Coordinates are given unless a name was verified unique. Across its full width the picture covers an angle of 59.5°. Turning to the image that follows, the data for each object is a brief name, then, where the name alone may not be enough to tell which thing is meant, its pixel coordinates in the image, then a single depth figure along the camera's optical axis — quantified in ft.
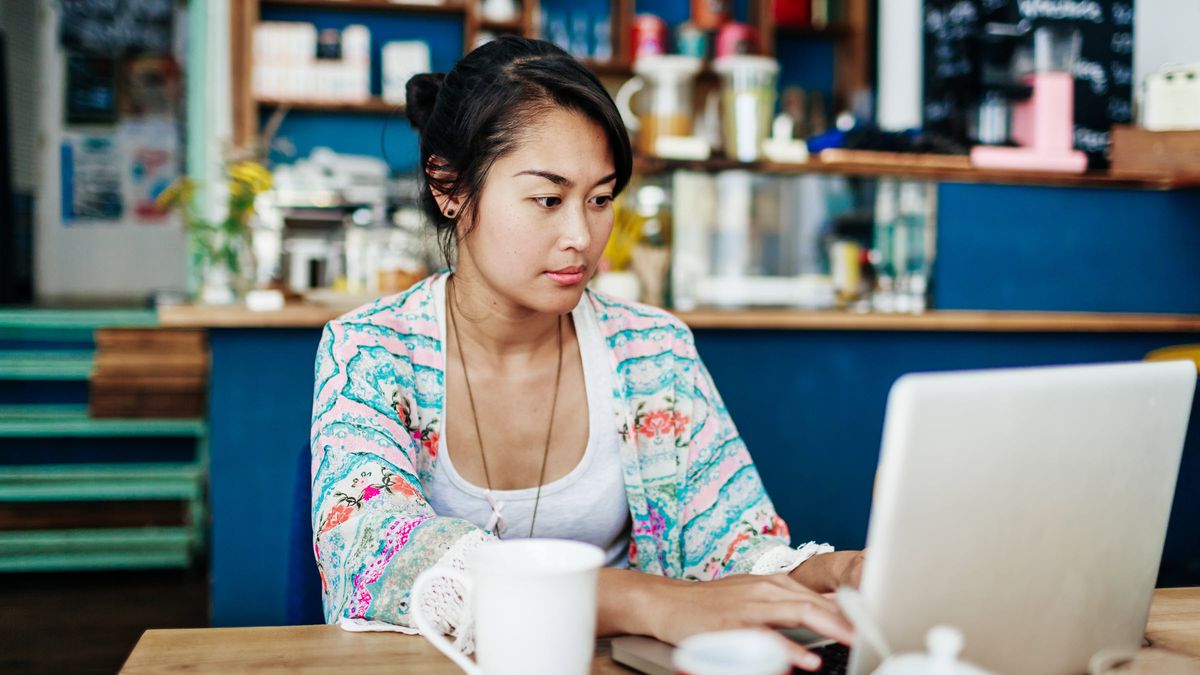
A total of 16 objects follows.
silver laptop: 2.07
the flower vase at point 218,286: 9.33
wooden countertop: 7.94
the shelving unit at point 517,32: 14.53
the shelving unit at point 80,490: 11.57
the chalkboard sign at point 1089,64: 10.95
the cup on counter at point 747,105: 9.77
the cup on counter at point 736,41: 14.23
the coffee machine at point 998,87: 10.38
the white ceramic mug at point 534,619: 2.16
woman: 4.29
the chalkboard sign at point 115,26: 16.97
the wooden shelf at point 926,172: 9.08
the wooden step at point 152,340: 11.82
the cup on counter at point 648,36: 15.33
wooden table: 2.79
